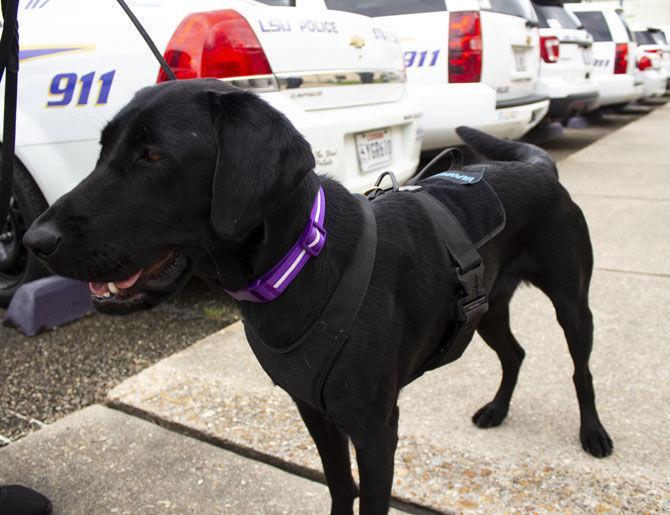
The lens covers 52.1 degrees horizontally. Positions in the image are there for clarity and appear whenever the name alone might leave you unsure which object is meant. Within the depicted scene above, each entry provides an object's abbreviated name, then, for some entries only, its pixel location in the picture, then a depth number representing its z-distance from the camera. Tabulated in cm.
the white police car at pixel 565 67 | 843
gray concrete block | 364
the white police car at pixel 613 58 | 1153
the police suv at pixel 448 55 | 572
